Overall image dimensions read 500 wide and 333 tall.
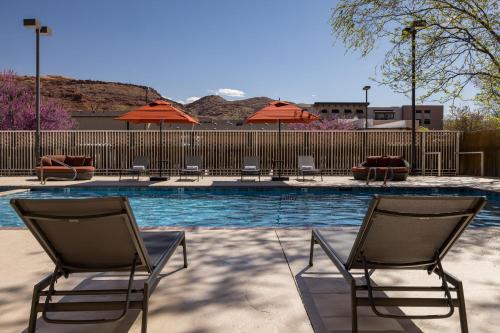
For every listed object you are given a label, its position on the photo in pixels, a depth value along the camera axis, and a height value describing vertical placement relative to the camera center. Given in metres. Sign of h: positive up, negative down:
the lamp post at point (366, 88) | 27.45 +4.65
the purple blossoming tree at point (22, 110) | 30.88 +3.75
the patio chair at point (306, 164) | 12.50 -0.26
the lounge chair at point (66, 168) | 12.28 -0.34
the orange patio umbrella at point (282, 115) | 11.62 +1.20
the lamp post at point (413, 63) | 12.11 +2.94
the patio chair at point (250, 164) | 12.87 -0.26
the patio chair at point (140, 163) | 12.52 -0.21
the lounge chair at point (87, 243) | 1.99 -0.47
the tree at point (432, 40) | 12.48 +3.66
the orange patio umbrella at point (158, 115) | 11.45 +1.20
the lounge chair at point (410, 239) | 2.07 -0.47
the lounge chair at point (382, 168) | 12.27 -0.40
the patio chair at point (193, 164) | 12.76 -0.25
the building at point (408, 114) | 69.94 +7.29
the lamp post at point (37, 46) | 12.34 +3.57
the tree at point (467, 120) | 46.01 +4.14
